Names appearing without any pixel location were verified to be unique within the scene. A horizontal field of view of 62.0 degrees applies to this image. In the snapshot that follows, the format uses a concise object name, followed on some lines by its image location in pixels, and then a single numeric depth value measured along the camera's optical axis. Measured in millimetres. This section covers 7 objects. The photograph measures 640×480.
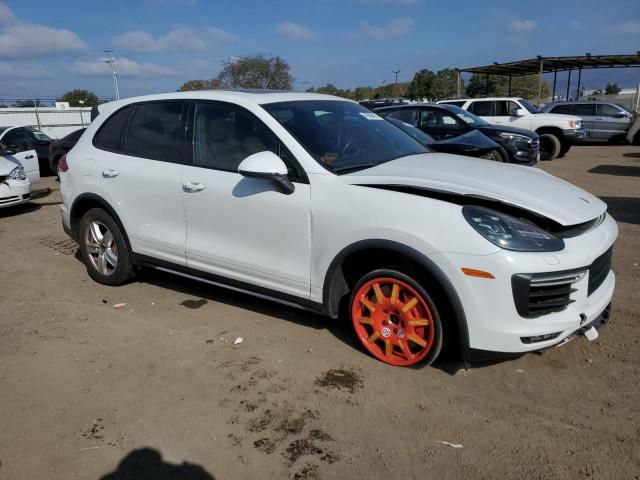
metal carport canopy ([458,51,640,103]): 26406
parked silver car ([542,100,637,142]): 18672
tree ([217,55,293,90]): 39719
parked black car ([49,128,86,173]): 12258
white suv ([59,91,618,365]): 3014
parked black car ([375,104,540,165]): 10912
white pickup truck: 15594
